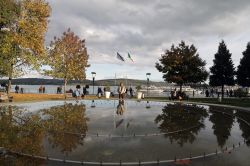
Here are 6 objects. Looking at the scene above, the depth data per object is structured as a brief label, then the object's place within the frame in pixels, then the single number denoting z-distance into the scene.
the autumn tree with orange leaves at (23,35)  22.71
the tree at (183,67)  28.63
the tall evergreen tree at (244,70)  38.56
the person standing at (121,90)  19.70
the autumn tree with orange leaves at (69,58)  29.61
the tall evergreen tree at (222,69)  37.23
